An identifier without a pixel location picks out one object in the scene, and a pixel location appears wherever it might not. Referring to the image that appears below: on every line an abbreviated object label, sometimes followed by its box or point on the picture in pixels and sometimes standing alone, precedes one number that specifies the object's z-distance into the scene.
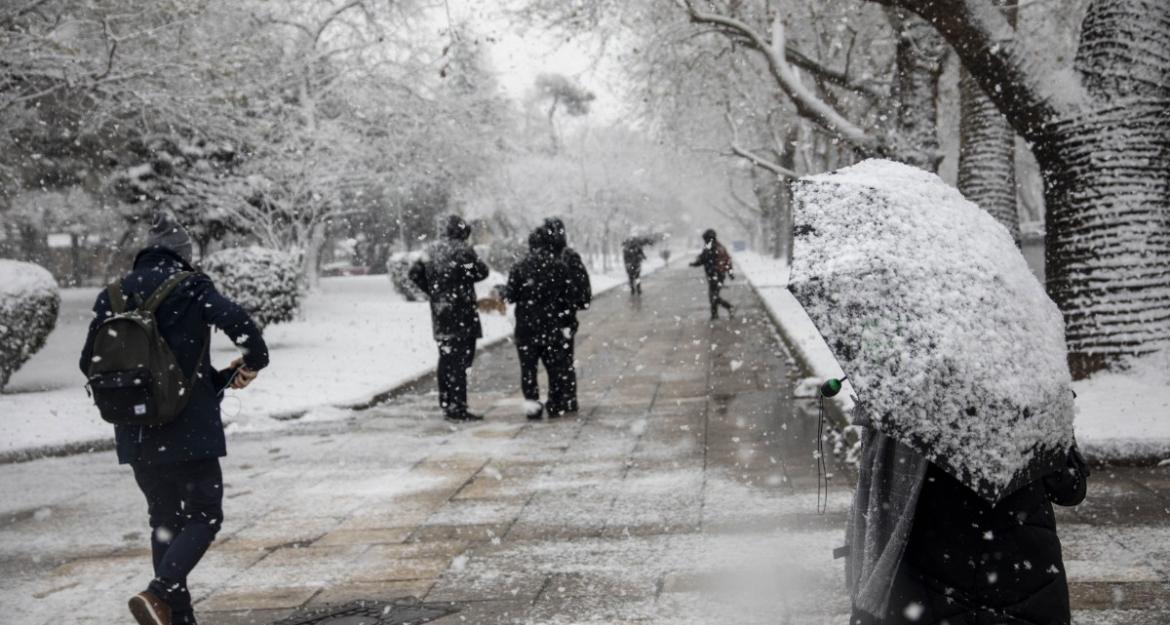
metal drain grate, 4.62
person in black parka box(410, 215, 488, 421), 9.88
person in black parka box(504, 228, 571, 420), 9.98
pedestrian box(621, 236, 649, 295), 30.81
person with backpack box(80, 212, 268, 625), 4.27
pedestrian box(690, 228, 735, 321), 19.92
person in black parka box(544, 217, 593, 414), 10.08
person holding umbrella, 2.41
